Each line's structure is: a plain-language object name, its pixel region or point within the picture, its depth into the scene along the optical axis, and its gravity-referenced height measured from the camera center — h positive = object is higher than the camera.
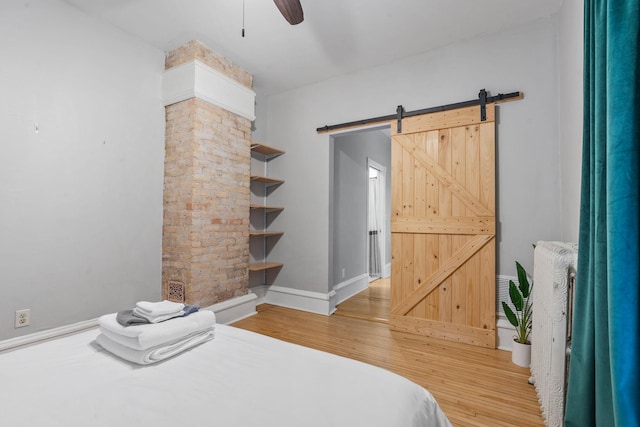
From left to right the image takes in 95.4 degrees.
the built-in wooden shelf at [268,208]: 3.76 +0.10
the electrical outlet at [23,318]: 2.21 -0.80
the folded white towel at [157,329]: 1.18 -0.50
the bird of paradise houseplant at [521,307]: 2.40 -0.76
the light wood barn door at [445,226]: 2.81 -0.11
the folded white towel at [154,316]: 1.32 -0.47
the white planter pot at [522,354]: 2.38 -1.14
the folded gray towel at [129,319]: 1.26 -0.46
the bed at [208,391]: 0.84 -0.59
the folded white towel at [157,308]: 1.34 -0.44
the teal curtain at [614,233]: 0.77 -0.05
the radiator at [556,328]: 1.50 -0.60
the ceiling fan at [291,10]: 1.75 +1.27
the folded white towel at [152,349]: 1.18 -0.58
